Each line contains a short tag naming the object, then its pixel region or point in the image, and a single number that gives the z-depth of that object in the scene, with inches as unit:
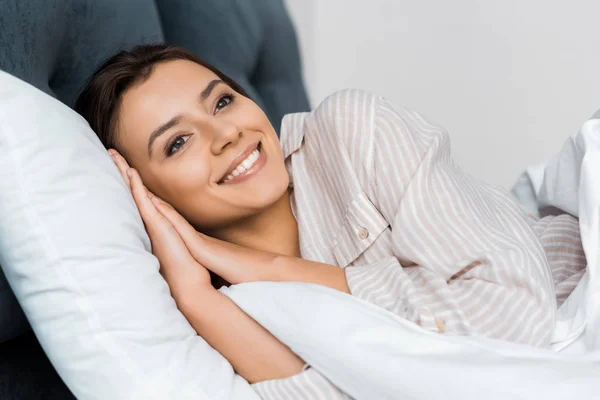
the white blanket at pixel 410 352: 46.3
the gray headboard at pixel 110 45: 49.2
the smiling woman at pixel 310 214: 49.7
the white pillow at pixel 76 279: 46.7
